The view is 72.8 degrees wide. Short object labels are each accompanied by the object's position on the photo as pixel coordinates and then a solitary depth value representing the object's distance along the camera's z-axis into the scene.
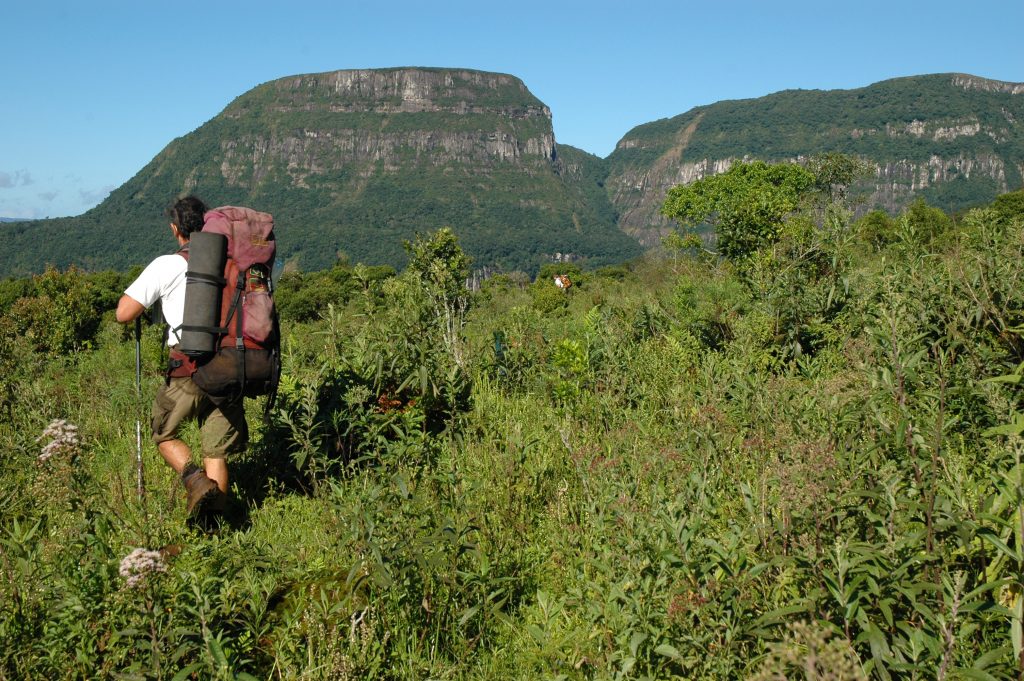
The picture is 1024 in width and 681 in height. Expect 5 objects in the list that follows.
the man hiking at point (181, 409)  4.05
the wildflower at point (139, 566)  2.38
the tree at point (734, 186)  52.81
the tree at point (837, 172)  59.81
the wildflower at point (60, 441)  3.13
